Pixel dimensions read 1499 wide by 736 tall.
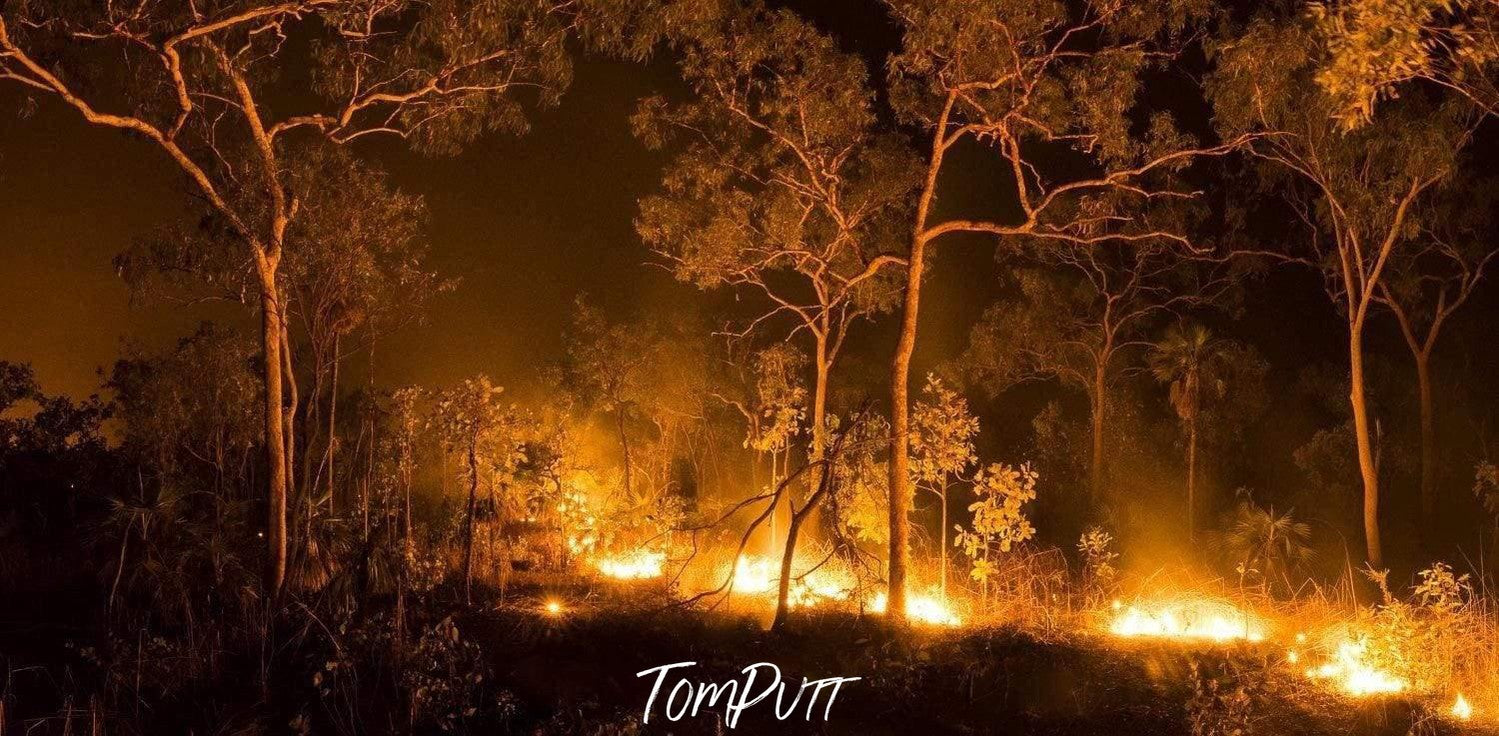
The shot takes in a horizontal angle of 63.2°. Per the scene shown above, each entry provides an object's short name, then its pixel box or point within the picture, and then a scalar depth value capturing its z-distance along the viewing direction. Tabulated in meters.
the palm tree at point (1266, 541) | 21.20
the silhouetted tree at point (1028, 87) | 12.88
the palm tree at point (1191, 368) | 26.36
